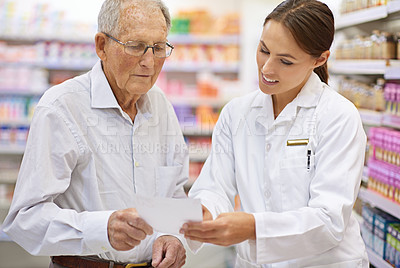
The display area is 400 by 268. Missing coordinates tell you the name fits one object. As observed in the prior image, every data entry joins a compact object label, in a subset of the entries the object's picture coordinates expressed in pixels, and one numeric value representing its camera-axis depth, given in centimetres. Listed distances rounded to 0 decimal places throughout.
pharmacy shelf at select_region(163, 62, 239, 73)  602
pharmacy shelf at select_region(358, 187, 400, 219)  269
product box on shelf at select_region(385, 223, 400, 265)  271
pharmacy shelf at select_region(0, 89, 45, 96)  593
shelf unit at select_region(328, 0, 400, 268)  279
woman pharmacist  155
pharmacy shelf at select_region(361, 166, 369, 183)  341
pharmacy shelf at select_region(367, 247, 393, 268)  281
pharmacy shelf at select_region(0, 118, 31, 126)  591
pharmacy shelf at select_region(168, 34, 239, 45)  599
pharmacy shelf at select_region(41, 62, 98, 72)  593
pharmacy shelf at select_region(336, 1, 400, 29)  280
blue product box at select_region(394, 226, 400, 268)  265
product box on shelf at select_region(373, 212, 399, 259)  288
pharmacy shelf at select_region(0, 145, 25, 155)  592
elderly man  173
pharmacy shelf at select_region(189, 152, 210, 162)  603
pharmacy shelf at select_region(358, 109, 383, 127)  313
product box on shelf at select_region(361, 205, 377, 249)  311
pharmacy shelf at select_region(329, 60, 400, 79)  276
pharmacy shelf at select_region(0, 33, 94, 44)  593
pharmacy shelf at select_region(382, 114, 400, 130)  282
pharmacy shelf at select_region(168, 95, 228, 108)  594
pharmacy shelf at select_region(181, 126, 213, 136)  604
